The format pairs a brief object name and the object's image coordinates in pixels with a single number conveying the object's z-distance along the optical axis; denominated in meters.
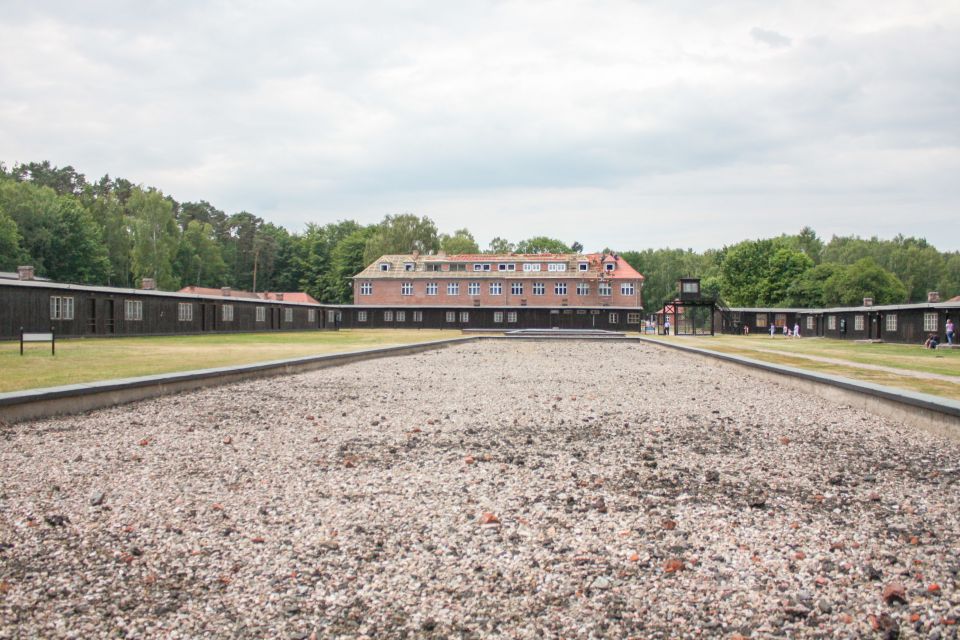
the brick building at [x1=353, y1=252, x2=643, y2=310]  78.88
